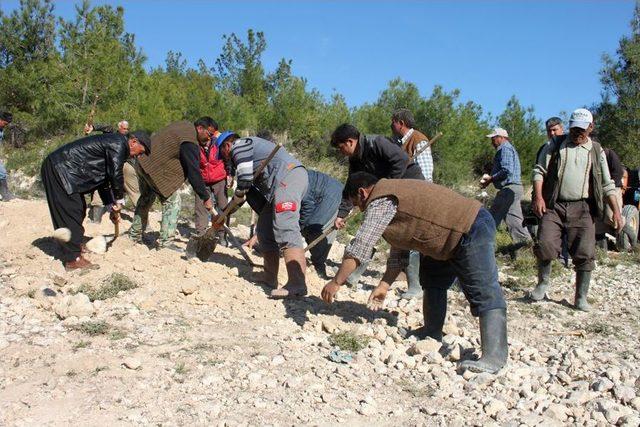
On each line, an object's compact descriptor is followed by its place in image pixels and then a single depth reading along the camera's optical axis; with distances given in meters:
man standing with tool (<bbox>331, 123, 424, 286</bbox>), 4.89
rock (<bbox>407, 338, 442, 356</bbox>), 3.90
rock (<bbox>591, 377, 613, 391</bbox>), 3.34
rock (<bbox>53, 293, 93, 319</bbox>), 4.33
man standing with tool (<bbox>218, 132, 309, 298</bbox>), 4.82
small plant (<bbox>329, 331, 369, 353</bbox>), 3.97
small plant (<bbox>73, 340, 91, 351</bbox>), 3.77
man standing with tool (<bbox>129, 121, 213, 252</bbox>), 6.03
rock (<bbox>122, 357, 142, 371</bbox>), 3.46
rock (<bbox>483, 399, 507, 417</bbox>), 3.13
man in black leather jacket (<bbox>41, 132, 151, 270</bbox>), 5.43
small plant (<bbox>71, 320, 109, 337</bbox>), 4.01
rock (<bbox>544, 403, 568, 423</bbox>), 3.08
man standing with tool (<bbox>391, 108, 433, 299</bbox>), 5.51
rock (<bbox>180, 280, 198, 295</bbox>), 4.91
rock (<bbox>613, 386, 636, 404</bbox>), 3.22
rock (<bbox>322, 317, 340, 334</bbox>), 4.29
